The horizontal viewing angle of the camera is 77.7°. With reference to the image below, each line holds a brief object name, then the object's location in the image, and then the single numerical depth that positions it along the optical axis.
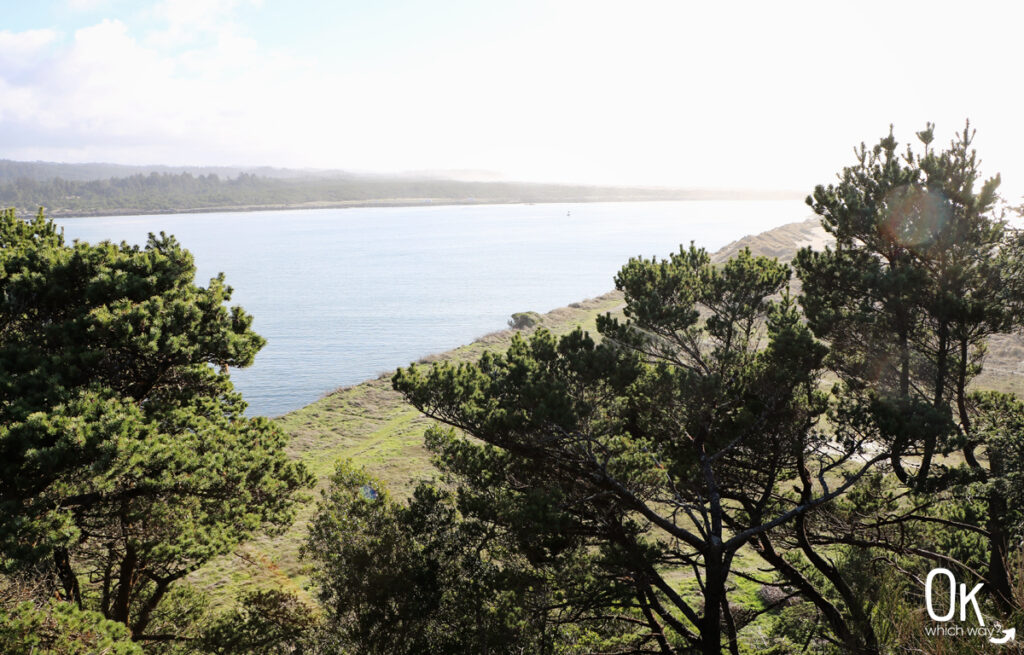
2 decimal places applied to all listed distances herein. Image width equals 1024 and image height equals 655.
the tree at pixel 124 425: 10.80
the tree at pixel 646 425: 13.70
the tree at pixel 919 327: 13.86
